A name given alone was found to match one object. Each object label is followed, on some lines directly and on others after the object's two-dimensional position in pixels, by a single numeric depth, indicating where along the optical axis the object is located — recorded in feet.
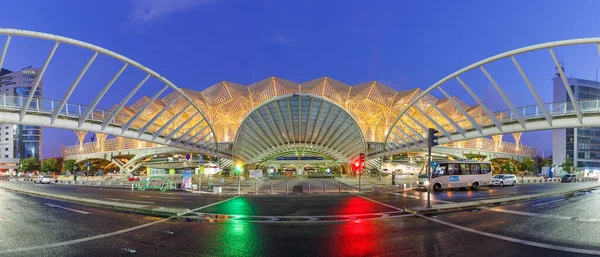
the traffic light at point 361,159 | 112.68
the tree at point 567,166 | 319.16
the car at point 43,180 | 192.24
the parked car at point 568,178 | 194.59
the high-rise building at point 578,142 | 395.75
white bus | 111.24
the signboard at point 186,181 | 123.13
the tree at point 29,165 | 378.73
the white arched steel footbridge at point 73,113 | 78.28
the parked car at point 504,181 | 140.71
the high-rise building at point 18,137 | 472.03
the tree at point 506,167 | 340.90
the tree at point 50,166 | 361.94
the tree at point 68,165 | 357.41
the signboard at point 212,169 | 303.54
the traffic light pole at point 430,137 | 61.46
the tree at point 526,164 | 354.54
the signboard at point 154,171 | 356.30
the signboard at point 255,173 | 214.69
